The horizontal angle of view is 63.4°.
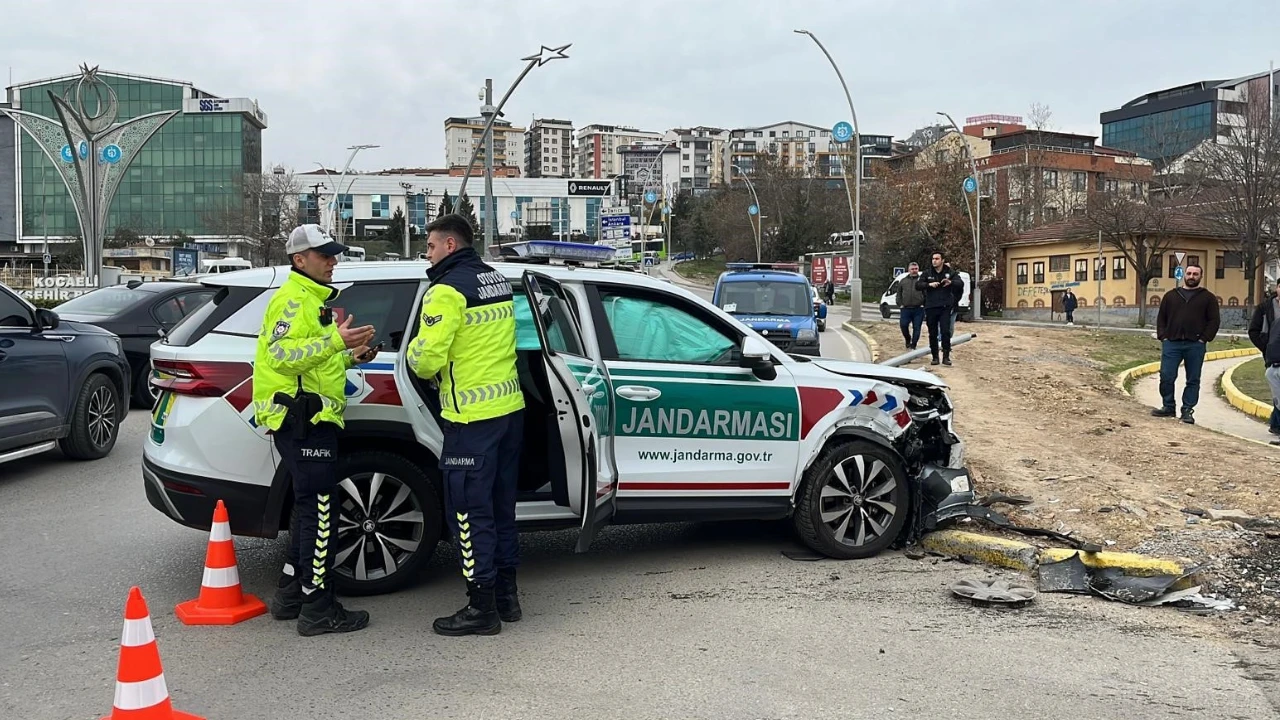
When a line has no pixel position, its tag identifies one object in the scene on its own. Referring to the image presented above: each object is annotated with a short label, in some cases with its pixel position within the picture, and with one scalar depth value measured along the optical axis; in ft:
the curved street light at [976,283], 150.10
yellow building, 169.58
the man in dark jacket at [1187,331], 38.63
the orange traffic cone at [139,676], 11.94
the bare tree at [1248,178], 130.62
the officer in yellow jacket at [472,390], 15.57
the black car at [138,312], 40.60
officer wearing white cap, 15.40
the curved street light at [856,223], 114.21
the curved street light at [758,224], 231.93
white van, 142.82
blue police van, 57.67
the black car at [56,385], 27.68
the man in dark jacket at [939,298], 52.13
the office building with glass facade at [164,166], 355.97
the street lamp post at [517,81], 95.66
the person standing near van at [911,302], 57.47
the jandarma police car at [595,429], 17.40
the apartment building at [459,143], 628.28
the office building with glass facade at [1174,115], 171.24
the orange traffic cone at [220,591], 16.74
